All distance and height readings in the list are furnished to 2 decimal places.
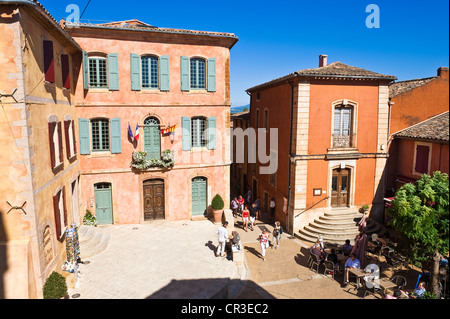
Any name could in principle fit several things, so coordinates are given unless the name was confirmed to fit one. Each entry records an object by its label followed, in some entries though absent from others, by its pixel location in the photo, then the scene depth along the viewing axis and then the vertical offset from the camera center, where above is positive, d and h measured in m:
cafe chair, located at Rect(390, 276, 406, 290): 12.74 -6.14
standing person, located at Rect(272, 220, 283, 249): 16.53 -5.42
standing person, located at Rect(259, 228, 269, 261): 15.11 -5.28
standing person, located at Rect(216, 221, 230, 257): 13.64 -4.65
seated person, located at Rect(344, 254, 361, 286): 12.97 -5.49
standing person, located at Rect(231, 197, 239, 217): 21.32 -4.93
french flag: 16.50 -0.08
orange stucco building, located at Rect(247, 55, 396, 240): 17.81 -0.40
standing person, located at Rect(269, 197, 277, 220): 21.11 -5.15
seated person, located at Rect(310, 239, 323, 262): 14.15 -5.44
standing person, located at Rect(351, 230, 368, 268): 13.36 -5.00
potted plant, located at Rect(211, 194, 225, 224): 17.81 -4.23
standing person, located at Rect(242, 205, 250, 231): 19.25 -5.17
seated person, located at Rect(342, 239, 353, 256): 14.70 -5.47
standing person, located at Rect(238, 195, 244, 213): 21.52 -4.82
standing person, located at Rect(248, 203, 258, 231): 20.94 -5.32
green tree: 10.61 -2.81
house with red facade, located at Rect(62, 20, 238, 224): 15.97 +0.80
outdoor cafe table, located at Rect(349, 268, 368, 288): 12.32 -5.60
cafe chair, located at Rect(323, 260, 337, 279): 13.71 -5.90
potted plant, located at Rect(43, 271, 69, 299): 9.66 -4.90
